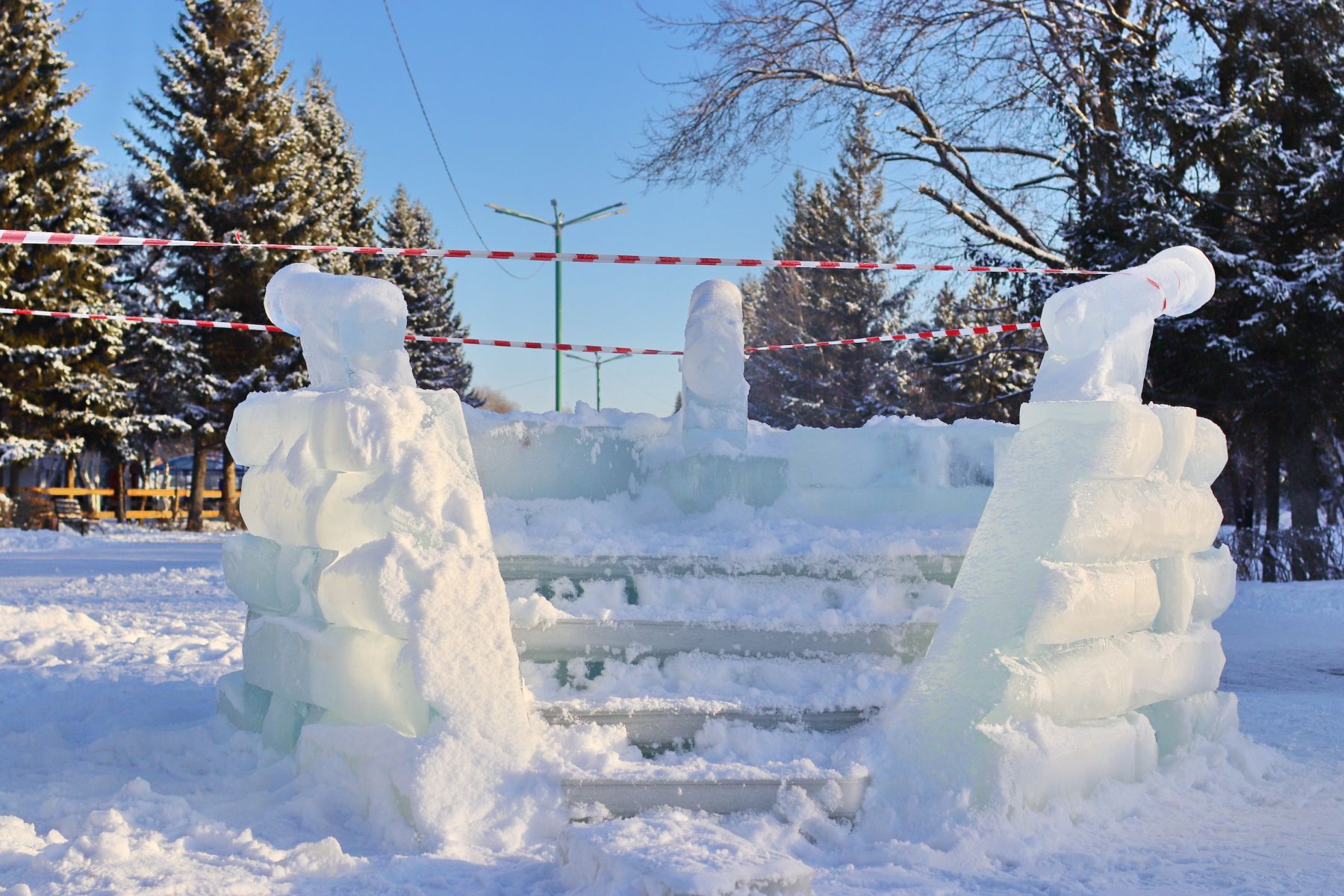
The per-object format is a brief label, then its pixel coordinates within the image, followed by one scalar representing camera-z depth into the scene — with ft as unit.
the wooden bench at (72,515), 65.05
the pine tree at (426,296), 103.55
